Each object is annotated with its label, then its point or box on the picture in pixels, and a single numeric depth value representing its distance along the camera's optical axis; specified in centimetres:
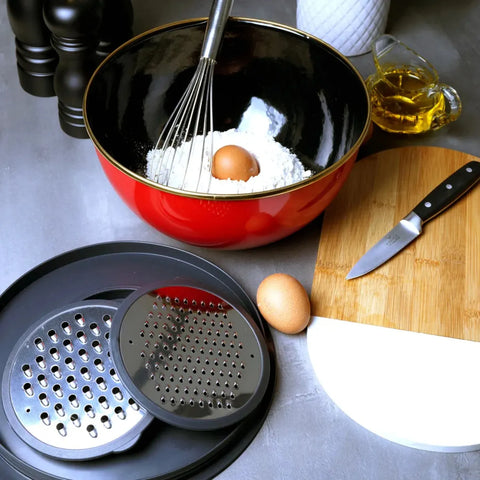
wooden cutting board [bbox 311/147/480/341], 69
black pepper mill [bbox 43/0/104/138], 76
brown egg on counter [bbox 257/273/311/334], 64
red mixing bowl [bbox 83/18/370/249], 66
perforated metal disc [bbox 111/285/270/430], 54
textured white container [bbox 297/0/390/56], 96
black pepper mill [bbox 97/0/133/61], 91
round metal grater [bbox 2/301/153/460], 53
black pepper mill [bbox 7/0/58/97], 85
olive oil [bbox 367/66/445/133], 87
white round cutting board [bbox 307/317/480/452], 59
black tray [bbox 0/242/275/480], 54
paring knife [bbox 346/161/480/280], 73
